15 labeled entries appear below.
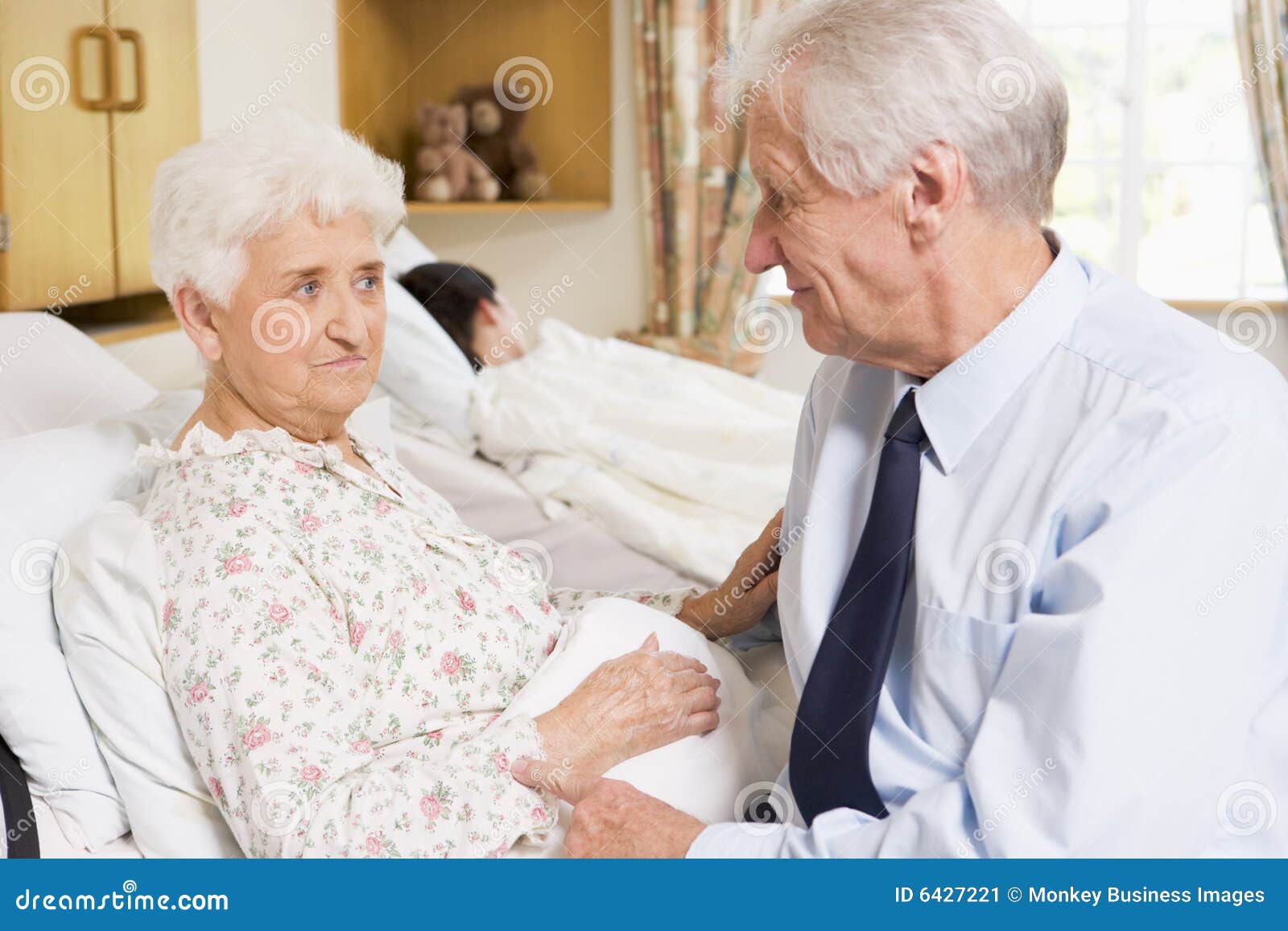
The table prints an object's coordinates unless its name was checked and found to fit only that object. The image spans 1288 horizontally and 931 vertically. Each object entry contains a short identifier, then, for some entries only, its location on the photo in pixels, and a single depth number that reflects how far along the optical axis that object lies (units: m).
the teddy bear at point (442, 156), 4.15
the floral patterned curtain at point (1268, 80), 3.99
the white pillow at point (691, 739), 1.20
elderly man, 0.87
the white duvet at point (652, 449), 2.15
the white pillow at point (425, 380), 2.51
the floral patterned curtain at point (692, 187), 4.28
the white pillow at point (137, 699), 1.08
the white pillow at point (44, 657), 1.10
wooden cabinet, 1.86
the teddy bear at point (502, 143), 4.23
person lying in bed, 2.98
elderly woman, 1.02
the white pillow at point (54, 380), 1.53
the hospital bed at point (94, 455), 1.10
